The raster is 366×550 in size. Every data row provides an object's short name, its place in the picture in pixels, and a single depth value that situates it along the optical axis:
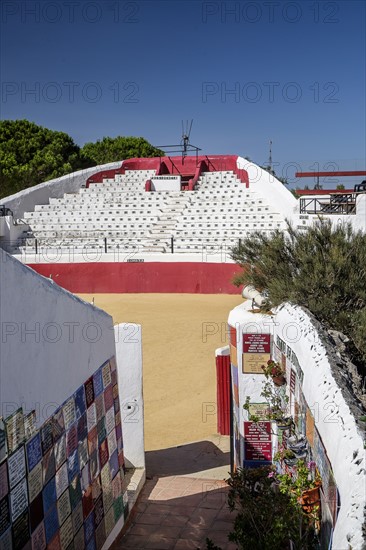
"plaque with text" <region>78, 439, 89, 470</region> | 4.28
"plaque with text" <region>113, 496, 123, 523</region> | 5.05
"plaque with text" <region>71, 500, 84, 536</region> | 4.14
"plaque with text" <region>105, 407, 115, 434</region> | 4.93
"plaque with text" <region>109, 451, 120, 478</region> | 5.06
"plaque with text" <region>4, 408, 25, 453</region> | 3.20
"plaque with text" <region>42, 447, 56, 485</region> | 3.67
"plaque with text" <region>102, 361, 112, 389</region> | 4.89
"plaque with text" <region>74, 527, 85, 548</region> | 4.17
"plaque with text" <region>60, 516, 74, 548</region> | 3.92
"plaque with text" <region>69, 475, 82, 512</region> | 4.09
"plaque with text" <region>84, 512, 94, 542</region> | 4.37
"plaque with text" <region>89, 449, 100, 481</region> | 4.54
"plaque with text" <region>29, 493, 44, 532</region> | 3.50
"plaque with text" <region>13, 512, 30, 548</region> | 3.29
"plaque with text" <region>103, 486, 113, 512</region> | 4.81
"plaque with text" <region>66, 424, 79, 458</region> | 4.04
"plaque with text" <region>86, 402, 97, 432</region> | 4.45
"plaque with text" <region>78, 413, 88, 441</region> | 4.26
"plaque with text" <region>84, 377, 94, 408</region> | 4.44
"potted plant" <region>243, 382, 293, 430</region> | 4.62
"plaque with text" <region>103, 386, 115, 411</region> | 4.89
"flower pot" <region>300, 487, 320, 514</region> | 3.48
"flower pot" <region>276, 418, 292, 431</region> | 4.51
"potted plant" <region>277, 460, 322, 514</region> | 3.48
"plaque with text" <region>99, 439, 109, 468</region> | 4.79
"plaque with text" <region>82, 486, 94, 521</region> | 4.36
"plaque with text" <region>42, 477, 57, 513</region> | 3.68
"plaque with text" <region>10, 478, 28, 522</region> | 3.27
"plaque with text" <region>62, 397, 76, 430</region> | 3.98
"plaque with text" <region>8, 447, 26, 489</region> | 3.24
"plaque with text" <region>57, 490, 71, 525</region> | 3.89
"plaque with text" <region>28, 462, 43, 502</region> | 3.47
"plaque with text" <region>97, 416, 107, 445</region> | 4.73
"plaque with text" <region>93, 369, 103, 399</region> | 4.65
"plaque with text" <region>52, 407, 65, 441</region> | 3.80
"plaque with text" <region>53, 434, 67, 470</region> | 3.83
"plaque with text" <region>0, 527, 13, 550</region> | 3.13
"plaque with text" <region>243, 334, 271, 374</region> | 5.36
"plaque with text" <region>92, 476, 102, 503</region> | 4.57
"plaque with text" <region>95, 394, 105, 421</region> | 4.67
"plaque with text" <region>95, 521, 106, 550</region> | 4.58
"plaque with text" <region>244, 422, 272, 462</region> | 5.47
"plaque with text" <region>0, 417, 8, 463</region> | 3.12
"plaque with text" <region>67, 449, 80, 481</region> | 4.05
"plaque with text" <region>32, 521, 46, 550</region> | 3.54
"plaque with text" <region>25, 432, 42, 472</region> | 3.45
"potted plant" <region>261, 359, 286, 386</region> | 4.87
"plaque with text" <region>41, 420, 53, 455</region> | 3.63
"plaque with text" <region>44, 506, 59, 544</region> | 3.71
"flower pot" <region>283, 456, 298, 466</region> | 4.07
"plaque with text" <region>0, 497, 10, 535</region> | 3.14
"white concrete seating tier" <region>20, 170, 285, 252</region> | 20.75
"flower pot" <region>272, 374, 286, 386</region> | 4.86
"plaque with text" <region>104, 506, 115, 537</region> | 4.80
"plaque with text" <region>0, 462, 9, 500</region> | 3.14
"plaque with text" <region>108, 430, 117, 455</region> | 5.00
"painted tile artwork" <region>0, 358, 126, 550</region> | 3.27
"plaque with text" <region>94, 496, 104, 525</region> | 4.59
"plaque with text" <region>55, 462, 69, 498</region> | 3.86
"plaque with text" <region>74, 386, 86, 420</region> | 4.19
